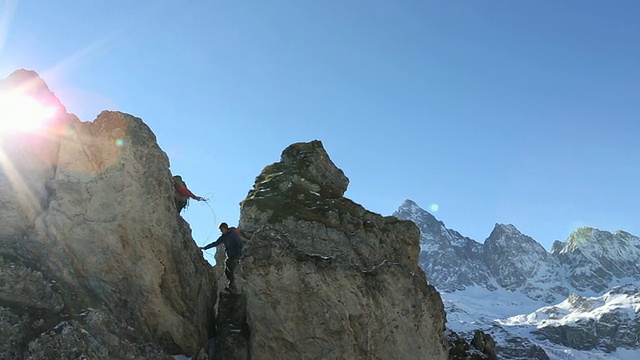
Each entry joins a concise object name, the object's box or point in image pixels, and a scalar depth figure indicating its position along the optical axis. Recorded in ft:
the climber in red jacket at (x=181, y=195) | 107.24
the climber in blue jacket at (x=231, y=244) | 99.40
